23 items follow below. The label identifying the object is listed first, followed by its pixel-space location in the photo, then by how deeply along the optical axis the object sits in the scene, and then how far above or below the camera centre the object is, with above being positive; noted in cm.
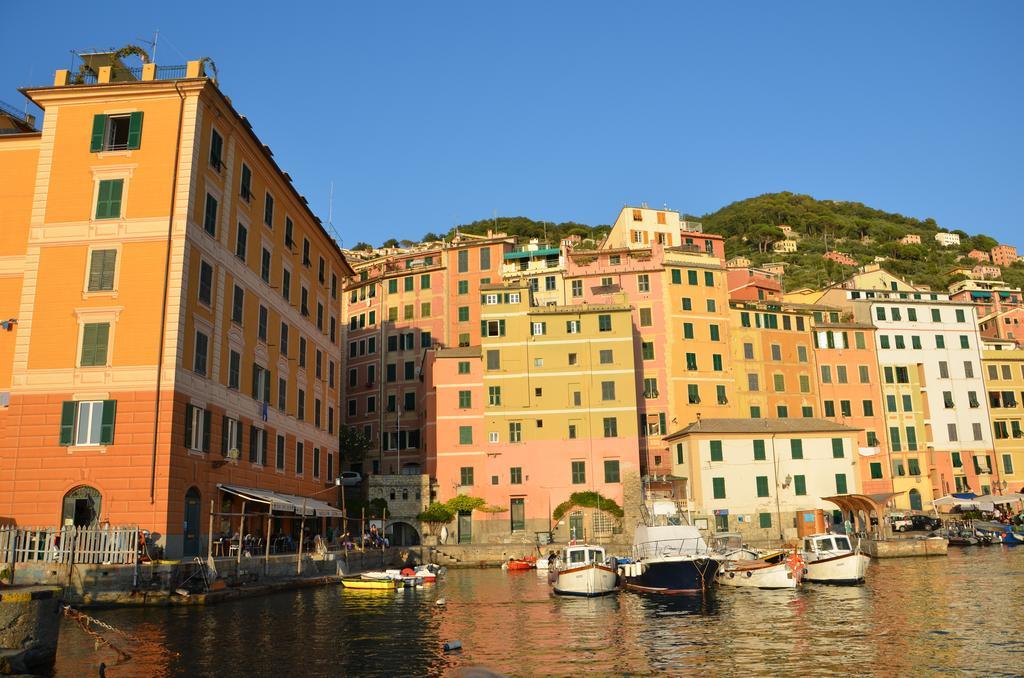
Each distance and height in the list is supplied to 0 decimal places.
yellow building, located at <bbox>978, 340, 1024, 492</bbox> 7912 +1030
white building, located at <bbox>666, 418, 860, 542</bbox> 6322 +345
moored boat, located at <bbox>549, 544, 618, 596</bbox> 3691 -274
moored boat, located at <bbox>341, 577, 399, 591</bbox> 4147 -312
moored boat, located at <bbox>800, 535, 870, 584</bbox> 3925 -225
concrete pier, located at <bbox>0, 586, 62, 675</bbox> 1464 -185
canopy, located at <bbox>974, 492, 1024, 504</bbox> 7100 +112
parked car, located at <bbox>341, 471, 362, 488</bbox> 7207 +364
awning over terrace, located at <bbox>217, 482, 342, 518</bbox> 3934 +113
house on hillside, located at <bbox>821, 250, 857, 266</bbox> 15468 +4929
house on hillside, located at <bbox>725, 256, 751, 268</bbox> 10075 +3248
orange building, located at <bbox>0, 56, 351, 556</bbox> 3356 +973
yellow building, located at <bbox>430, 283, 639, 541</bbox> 6450 +835
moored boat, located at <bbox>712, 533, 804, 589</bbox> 3803 -270
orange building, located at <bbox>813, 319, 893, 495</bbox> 7481 +1223
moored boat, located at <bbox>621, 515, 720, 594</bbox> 3603 -202
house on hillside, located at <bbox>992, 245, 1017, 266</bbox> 17875 +5611
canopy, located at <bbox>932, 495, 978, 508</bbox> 7050 +96
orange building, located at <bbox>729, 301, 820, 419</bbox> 7344 +1408
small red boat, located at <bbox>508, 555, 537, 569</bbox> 5581 -303
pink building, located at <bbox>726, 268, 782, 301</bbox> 8850 +2592
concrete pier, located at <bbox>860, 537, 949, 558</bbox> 5622 -238
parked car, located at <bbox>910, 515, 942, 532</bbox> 6881 -79
